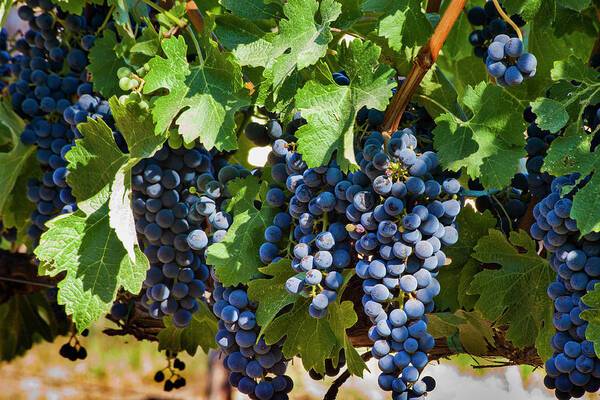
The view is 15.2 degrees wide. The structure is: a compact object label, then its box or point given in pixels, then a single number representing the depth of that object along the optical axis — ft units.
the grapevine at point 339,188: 5.63
